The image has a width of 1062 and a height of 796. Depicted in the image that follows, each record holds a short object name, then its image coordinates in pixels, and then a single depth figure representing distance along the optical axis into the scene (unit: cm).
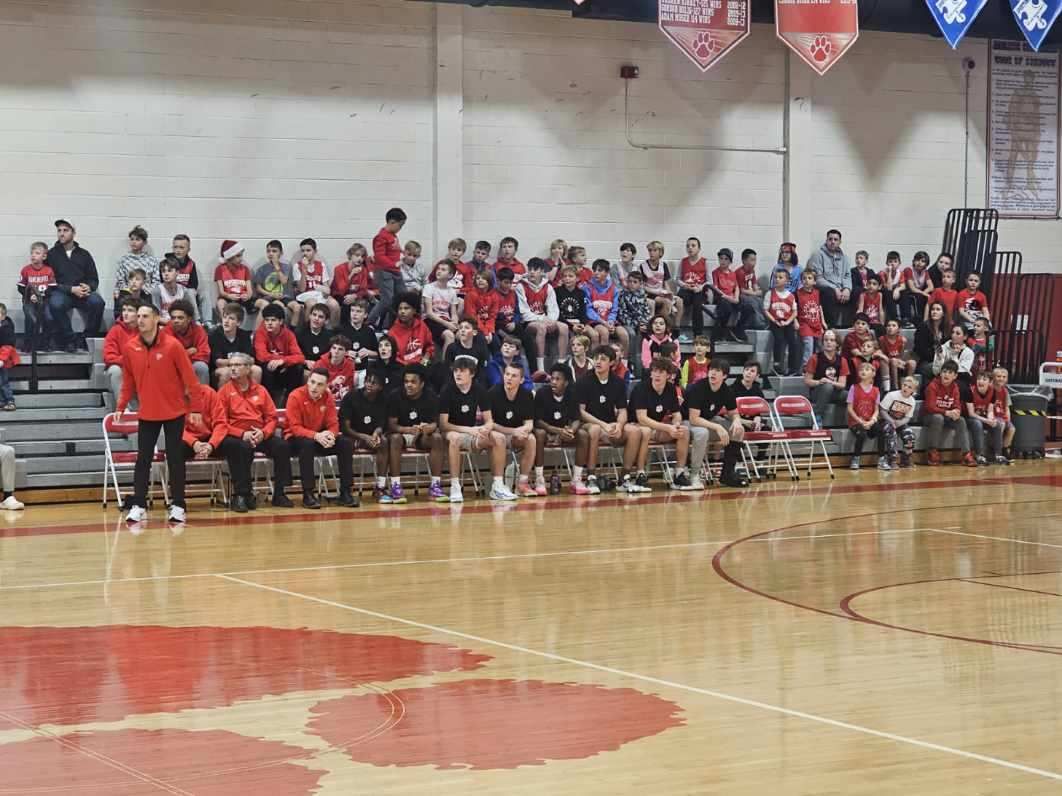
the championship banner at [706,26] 1808
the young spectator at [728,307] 1909
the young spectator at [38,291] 1544
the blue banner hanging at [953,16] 1831
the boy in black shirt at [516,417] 1441
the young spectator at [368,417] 1402
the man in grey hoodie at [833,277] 1966
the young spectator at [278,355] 1481
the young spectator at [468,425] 1412
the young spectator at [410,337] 1550
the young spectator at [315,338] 1527
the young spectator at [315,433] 1352
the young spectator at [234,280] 1647
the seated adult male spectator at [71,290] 1558
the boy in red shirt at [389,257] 1720
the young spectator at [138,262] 1622
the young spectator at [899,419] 1747
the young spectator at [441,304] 1644
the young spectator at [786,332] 1864
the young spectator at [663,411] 1507
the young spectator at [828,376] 1784
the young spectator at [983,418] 1816
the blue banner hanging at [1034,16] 1909
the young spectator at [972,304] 1947
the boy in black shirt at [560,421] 1473
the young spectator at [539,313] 1705
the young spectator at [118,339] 1419
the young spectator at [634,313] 1788
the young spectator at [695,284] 1895
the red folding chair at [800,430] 1641
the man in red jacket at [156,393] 1241
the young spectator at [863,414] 1747
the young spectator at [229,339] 1472
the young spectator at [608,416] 1487
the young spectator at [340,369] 1459
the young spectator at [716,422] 1526
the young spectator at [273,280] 1661
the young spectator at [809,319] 1889
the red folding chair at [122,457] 1342
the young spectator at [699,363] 1638
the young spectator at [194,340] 1444
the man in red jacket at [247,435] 1329
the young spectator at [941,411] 1802
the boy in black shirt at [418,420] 1416
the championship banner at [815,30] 1814
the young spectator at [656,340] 1673
